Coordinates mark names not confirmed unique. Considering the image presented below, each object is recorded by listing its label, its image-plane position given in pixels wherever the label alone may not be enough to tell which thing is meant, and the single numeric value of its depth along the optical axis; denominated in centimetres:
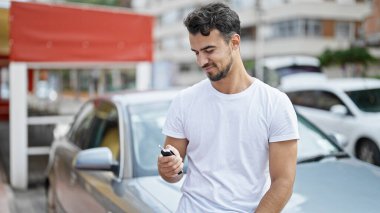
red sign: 705
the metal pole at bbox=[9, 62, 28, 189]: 720
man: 200
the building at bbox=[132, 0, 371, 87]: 4072
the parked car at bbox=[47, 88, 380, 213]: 273
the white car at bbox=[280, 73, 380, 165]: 800
